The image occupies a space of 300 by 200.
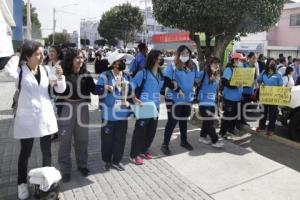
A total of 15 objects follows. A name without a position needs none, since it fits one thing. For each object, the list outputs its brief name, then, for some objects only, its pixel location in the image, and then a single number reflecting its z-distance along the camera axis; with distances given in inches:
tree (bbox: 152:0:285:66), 212.8
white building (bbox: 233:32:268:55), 975.4
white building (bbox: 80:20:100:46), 3658.9
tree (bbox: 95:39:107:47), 1724.4
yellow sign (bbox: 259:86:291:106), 205.8
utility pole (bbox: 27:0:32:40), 678.1
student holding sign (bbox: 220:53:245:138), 198.4
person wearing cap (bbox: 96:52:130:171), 142.5
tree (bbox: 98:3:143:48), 1606.2
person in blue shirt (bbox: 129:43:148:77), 227.3
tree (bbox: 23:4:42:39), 1680.2
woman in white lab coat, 115.8
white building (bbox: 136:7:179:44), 2645.9
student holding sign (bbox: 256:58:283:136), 217.1
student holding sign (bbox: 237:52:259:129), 223.7
